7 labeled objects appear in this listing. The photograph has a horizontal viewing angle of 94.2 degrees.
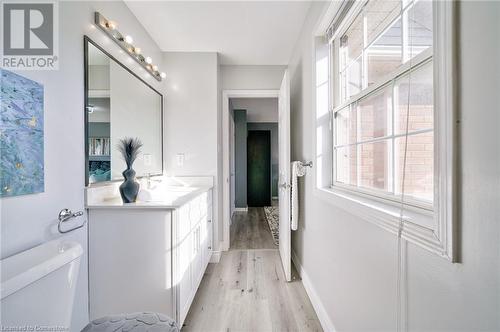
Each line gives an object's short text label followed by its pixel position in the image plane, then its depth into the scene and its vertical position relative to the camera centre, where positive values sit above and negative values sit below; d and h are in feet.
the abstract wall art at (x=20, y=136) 3.02 +0.41
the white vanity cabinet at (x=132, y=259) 4.63 -1.88
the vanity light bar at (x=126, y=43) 5.00 +3.09
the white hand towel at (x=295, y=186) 6.69 -0.63
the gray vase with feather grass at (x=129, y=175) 5.12 -0.23
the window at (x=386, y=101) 2.62 +0.94
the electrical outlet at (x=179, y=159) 8.84 +0.22
